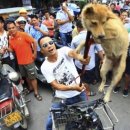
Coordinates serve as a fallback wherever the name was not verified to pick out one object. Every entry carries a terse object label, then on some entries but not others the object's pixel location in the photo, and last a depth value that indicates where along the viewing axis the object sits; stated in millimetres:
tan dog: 1151
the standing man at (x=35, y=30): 3492
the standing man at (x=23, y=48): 3106
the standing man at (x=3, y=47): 3202
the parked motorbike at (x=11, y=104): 2303
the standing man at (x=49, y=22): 4642
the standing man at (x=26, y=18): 3628
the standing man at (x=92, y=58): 2717
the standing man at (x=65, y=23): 4178
